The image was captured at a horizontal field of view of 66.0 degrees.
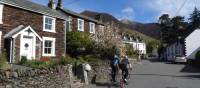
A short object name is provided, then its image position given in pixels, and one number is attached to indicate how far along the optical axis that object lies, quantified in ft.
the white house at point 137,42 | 143.81
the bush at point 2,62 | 21.43
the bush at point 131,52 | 74.64
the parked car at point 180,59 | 72.14
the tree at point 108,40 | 45.46
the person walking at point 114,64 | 28.74
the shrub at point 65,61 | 28.16
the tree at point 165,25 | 156.86
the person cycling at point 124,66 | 27.65
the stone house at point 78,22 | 60.82
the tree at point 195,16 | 151.72
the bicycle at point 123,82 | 26.35
